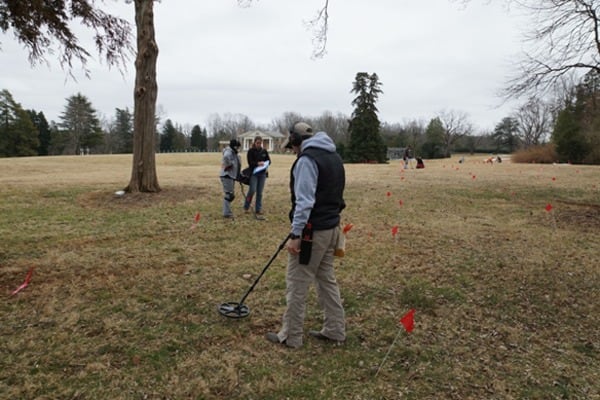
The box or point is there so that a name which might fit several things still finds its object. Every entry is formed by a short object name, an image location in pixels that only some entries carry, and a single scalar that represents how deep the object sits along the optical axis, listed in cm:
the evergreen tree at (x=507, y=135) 8338
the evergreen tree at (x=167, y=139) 8544
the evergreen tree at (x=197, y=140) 9244
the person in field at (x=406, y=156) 2852
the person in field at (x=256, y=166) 908
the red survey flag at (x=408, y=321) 354
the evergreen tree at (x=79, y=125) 6606
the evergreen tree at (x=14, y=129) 5325
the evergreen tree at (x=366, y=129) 4978
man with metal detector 338
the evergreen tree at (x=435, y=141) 7219
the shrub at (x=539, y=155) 4096
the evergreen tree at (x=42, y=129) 6366
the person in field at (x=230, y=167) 895
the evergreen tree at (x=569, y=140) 3609
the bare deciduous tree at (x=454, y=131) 8927
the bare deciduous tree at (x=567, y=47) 991
